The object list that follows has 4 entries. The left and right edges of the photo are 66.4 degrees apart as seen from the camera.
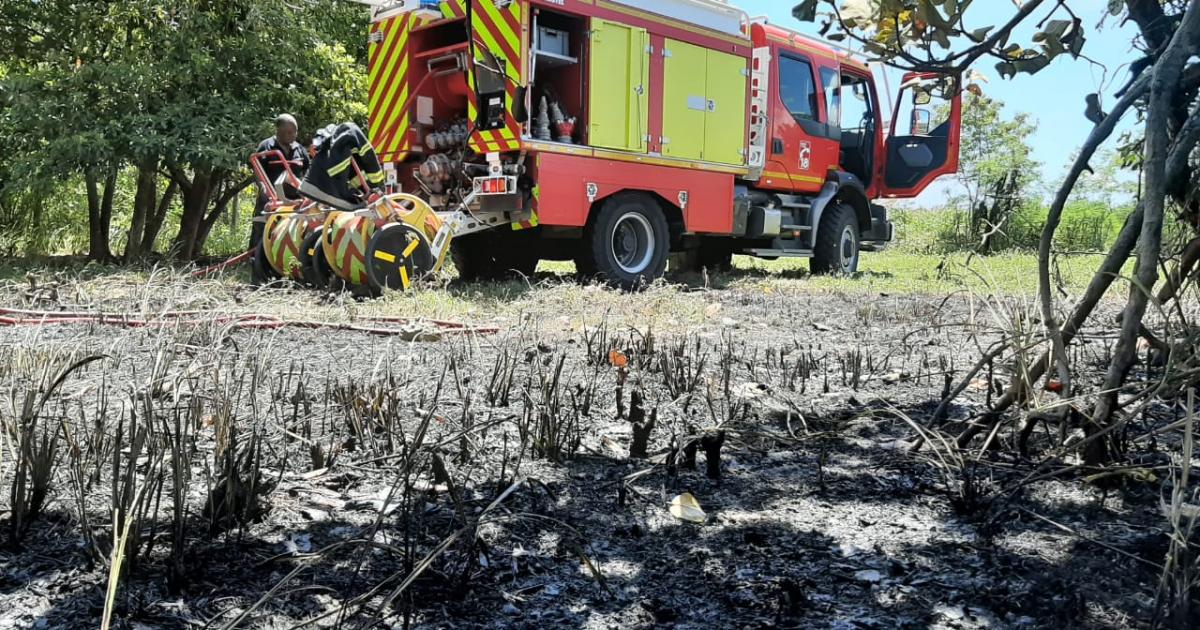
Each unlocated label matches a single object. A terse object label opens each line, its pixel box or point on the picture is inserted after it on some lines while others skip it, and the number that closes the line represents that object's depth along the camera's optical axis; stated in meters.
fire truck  7.79
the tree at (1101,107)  1.87
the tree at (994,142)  30.73
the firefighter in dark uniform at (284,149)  8.40
